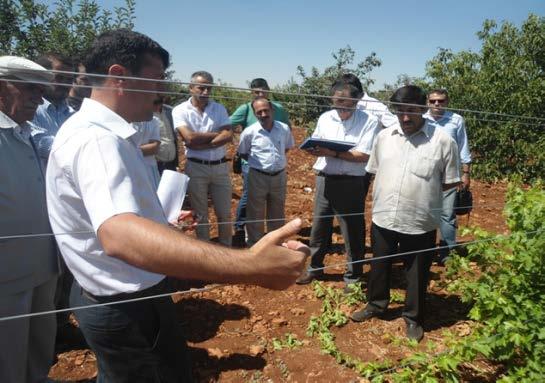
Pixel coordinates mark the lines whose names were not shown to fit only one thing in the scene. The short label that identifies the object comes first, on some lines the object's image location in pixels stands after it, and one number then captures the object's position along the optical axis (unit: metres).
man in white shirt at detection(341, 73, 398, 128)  4.20
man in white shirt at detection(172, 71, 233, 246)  4.21
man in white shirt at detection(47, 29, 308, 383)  1.07
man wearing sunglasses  4.48
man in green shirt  5.06
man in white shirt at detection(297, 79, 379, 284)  3.88
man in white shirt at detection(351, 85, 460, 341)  3.12
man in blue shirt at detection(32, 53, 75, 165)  2.71
